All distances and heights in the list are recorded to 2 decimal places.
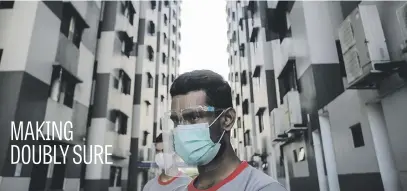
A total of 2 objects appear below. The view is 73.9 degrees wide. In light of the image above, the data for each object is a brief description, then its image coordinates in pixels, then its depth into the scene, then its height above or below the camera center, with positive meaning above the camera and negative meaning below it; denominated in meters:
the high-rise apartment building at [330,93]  5.42 +1.92
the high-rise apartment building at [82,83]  8.43 +3.82
